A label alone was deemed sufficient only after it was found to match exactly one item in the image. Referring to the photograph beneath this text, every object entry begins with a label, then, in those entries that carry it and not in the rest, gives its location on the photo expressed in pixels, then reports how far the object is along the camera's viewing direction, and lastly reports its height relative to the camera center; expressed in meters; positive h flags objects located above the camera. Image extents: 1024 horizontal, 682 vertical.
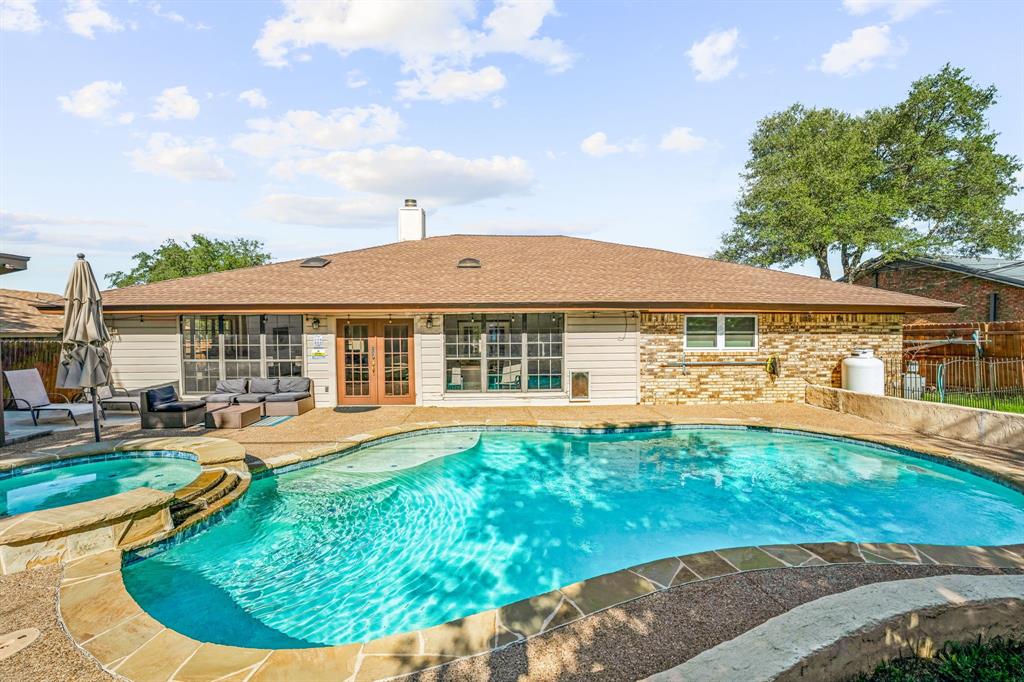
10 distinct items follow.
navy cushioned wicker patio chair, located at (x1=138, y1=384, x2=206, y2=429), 8.31 -1.44
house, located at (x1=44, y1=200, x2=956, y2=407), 10.71 -0.17
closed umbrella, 6.62 +0.04
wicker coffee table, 8.55 -1.61
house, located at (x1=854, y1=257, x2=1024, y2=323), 15.77 +1.61
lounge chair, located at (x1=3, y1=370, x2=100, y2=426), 8.70 -1.17
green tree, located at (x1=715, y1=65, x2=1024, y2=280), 21.66 +7.18
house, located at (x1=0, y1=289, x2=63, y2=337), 14.45 +0.65
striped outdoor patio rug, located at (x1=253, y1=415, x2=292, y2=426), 9.12 -1.80
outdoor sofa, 9.85 -1.37
